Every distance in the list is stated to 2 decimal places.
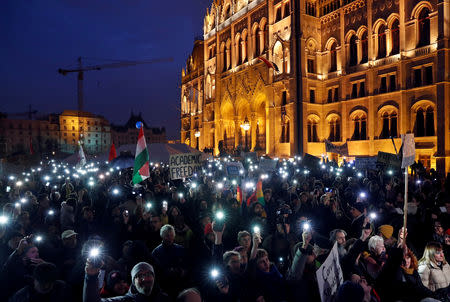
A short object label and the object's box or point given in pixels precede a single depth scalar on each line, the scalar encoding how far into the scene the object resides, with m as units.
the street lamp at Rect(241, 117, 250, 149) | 27.89
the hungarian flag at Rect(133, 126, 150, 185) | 10.27
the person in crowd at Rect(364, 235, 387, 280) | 4.44
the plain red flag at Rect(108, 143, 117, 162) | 17.29
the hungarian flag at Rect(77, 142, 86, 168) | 19.08
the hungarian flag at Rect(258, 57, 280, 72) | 29.12
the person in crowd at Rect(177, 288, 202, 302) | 3.11
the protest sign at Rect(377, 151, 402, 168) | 9.71
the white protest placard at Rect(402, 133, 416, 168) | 6.45
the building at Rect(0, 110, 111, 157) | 85.50
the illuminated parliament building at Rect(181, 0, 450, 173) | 22.22
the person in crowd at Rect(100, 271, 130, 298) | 3.51
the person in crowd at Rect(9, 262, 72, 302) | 3.30
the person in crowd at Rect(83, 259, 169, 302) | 3.12
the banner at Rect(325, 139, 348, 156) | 20.38
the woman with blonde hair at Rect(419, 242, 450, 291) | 4.46
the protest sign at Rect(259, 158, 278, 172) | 15.14
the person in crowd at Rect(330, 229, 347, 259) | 4.66
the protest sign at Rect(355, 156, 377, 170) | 15.70
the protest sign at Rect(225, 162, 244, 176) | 12.72
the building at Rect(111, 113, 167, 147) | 108.81
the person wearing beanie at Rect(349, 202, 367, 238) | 5.99
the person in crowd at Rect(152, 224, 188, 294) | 4.49
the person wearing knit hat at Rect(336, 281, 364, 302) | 2.70
